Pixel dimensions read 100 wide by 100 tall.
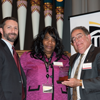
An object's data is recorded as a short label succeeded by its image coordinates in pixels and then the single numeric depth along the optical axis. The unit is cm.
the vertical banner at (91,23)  333
